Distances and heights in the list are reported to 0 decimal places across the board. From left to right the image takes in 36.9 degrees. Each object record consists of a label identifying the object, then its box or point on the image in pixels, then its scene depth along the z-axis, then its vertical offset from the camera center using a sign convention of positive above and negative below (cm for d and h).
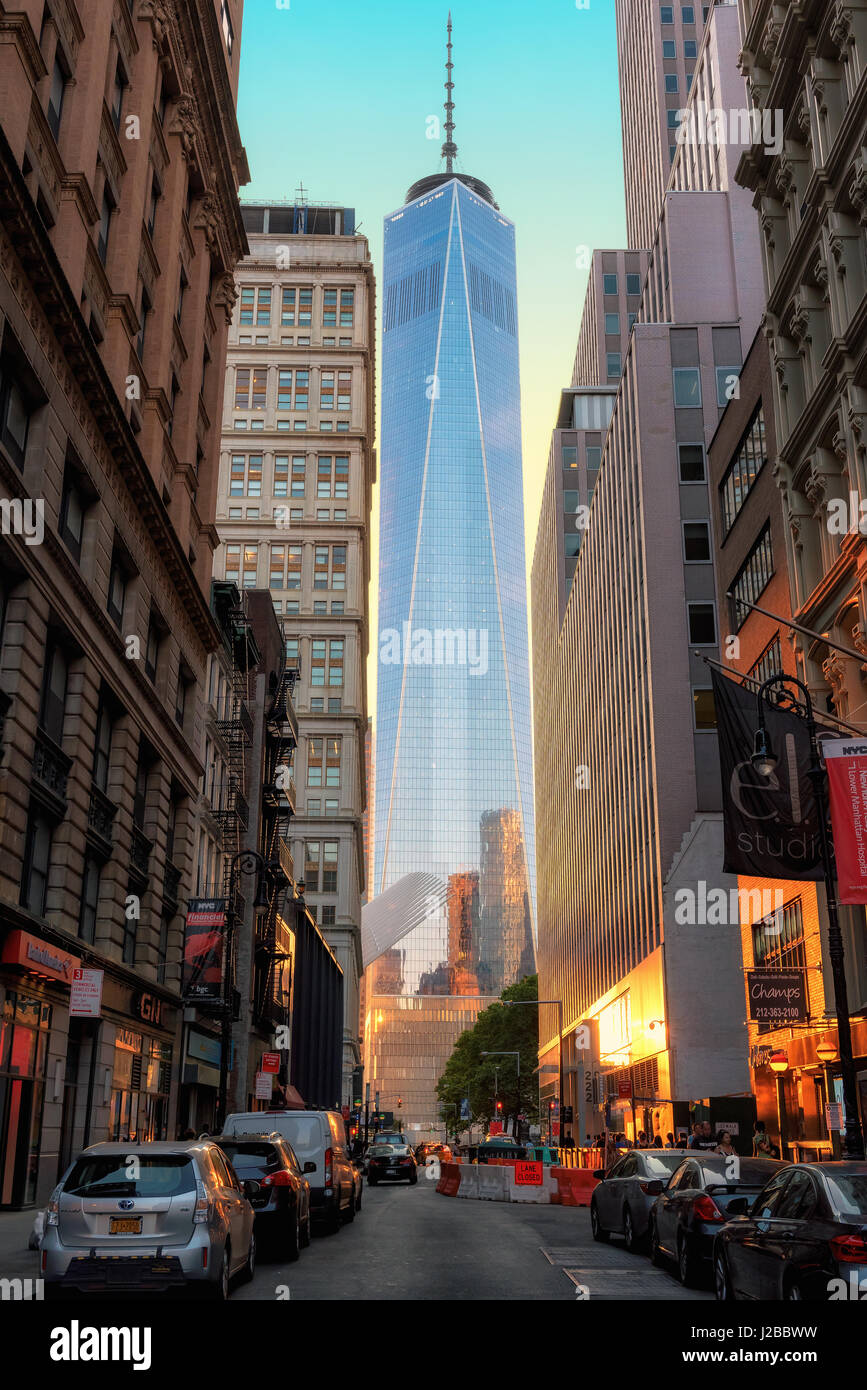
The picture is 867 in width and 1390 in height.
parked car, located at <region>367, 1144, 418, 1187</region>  5069 -202
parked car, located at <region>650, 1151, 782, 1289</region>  1503 -107
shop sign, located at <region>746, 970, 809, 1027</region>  3044 +258
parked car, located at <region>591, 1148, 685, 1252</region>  1939 -122
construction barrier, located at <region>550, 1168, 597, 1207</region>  3744 -208
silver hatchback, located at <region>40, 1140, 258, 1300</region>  1173 -103
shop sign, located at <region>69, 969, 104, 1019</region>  2178 +185
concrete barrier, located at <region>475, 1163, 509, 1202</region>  3966 -215
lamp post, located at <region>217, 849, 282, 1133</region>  3284 +550
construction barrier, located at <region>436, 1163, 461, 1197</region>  4325 -226
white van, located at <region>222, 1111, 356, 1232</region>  2180 -59
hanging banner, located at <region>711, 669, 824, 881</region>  2305 +514
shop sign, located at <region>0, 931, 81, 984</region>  2323 +269
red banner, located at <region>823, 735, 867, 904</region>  2125 +471
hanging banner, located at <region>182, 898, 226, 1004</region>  3753 +445
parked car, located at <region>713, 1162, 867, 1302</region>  947 -97
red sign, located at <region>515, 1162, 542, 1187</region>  3903 -187
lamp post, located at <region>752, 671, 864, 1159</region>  1969 +257
